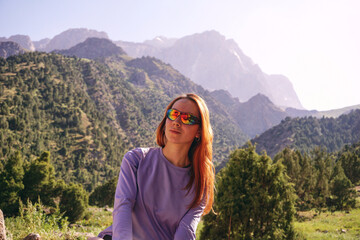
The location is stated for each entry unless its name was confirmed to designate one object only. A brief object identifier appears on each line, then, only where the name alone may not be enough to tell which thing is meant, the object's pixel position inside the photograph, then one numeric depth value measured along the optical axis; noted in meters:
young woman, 2.18
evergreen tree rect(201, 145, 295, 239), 8.55
